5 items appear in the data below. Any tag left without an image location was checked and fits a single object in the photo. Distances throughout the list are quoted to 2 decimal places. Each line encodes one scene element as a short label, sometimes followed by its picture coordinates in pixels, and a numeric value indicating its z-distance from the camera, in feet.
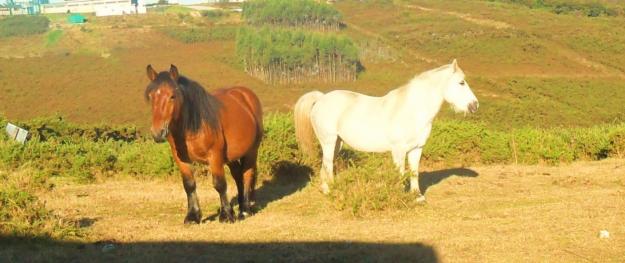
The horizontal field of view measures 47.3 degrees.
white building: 426.96
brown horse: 24.68
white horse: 30.91
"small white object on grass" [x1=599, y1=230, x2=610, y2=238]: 22.72
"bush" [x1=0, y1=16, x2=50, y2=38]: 318.24
